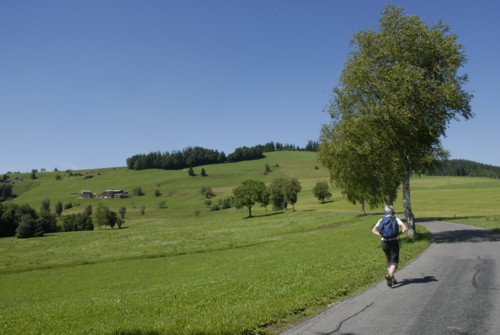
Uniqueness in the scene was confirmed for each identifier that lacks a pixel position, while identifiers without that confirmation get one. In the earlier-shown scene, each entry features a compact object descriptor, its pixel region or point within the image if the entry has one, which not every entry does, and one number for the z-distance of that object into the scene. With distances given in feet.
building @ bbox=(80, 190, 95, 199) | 603.76
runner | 45.96
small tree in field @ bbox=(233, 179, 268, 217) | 352.28
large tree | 85.81
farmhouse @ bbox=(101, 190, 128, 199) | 595.06
